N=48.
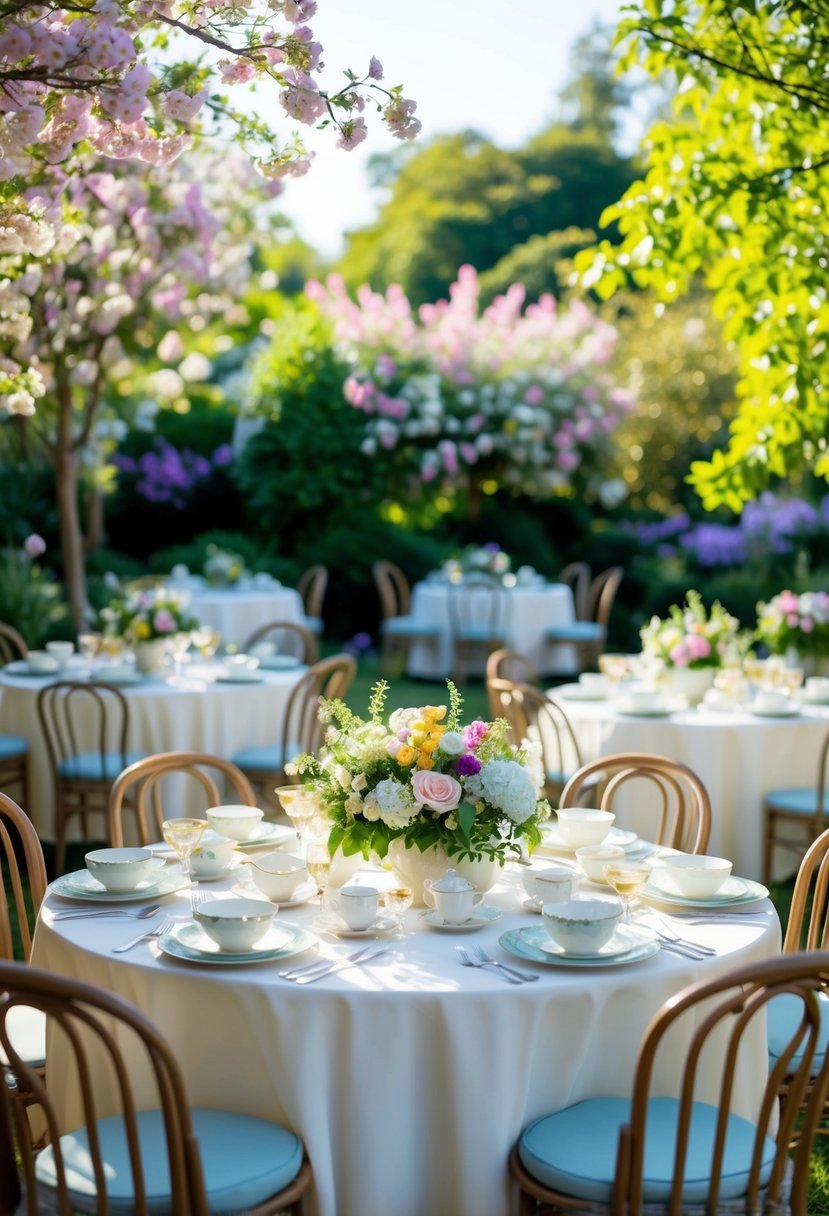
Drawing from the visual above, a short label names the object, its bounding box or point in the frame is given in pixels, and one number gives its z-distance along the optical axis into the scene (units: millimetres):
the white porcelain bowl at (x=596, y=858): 3252
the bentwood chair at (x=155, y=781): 3742
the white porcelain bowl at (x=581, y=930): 2641
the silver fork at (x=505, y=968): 2582
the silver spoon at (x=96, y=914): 2961
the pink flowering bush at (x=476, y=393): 13297
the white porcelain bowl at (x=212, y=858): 3248
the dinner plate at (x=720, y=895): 3061
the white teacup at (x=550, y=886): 2994
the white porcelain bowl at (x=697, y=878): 3061
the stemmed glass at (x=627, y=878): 2844
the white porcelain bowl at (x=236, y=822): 3523
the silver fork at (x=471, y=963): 2576
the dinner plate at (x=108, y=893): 3064
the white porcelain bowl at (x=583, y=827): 3484
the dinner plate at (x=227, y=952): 2633
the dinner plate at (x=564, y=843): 3525
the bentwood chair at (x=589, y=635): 11031
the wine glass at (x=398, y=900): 2805
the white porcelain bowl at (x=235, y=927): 2641
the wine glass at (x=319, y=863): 2953
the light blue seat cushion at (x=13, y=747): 6105
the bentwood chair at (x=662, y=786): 3717
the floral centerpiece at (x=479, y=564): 10836
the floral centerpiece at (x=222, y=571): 10188
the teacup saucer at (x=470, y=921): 2877
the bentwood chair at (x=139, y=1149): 2240
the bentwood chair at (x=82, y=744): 5789
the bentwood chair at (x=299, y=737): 5953
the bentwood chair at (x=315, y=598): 10625
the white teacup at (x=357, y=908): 2838
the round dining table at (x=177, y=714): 5988
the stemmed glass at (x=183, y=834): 3109
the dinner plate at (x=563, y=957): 2637
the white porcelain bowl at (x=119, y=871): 3086
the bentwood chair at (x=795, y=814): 5410
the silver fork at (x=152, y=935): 2740
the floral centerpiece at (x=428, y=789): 2943
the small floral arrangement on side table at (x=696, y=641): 5945
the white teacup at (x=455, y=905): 2881
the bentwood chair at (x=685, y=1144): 2264
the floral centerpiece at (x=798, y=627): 6422
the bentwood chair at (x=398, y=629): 11141
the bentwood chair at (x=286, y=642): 10339
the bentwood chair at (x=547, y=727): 5539
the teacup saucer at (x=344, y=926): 2842
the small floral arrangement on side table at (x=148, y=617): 6410
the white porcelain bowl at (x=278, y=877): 3014
